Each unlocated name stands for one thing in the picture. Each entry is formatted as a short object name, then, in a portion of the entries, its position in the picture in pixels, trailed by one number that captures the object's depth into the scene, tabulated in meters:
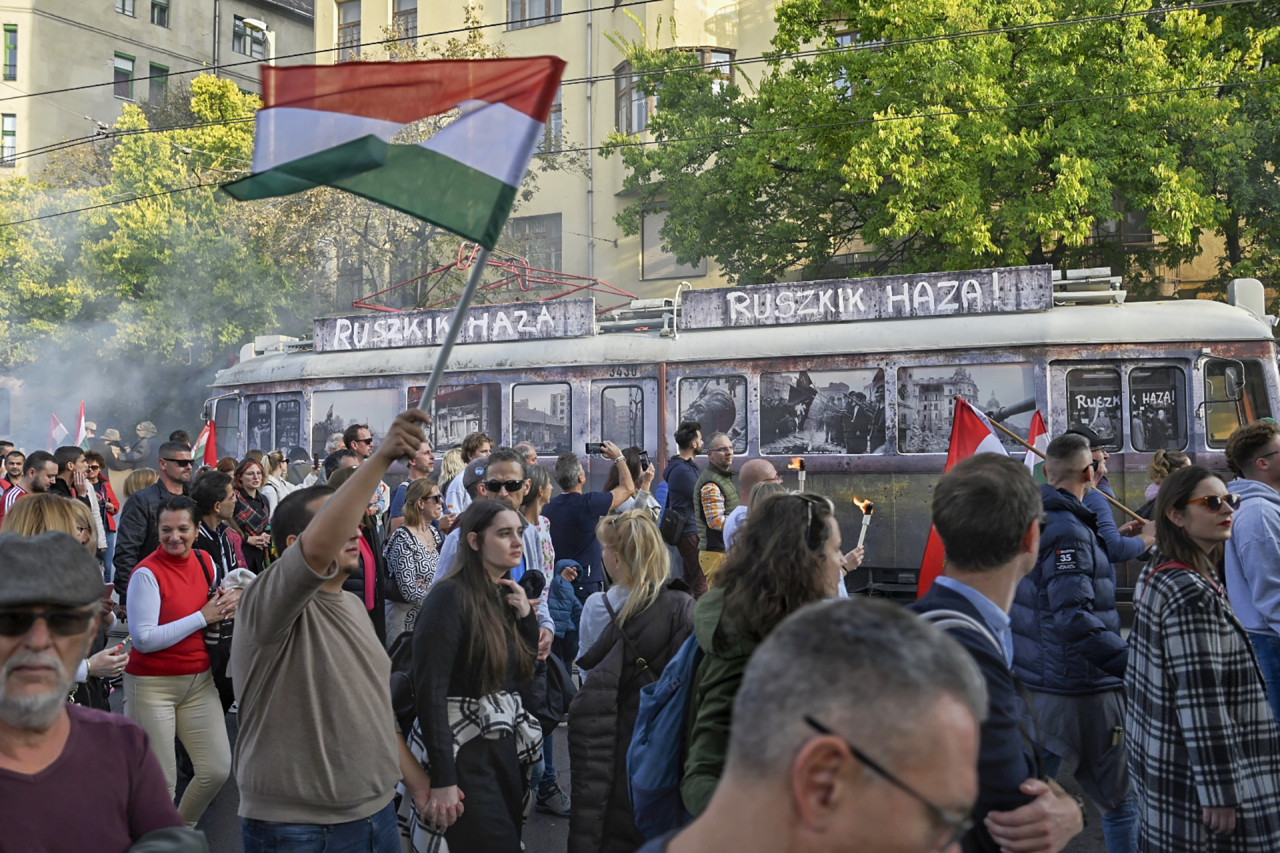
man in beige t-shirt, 3.50
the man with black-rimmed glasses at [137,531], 7.35
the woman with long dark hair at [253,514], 8.18
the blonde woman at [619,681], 4.35
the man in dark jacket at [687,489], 9.95
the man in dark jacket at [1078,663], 4.97
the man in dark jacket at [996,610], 2.39
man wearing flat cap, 2.23
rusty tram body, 11.63
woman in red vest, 5.41
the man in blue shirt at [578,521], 8.12
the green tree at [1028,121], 17.77
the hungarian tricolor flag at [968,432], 8.05
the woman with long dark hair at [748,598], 3.09
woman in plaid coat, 3.79
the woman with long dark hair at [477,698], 4.02
